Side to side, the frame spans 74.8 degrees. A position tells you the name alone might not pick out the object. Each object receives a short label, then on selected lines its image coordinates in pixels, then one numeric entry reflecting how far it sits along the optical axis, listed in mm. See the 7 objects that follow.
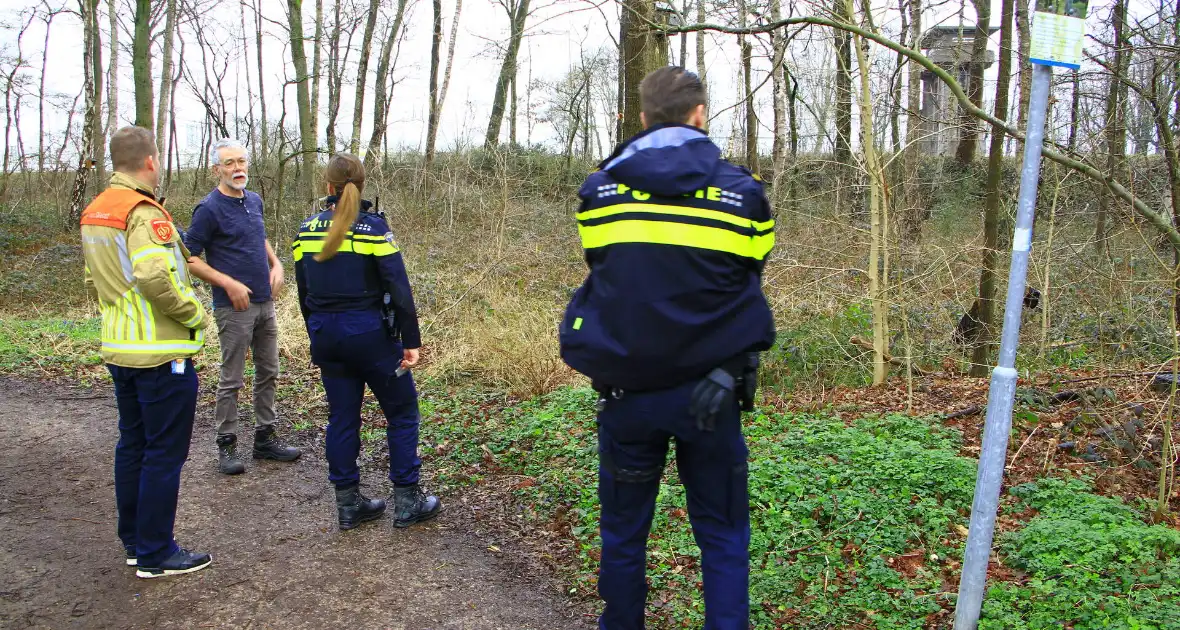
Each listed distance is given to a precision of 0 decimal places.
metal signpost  2629
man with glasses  5133
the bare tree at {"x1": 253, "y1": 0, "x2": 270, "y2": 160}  21156
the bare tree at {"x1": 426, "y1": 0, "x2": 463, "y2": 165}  20641
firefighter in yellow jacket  3592
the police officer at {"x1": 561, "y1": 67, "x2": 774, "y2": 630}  2494
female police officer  4133
